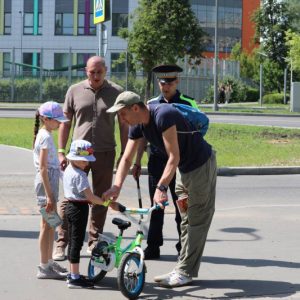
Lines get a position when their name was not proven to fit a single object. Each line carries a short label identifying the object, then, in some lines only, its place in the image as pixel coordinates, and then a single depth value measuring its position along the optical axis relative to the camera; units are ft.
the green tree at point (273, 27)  233.96
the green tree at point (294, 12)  222.89
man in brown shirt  23.49
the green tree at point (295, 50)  128.09
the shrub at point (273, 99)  202.08
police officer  22.56
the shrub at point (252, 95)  213.66
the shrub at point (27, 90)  158.71
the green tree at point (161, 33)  128.67
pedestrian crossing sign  37.59
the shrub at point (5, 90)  159.02
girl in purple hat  20.21
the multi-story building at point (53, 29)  219.61
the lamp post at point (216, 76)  129.90
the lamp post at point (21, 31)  221.25
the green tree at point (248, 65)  252.42
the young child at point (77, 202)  19.67
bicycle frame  18.73
